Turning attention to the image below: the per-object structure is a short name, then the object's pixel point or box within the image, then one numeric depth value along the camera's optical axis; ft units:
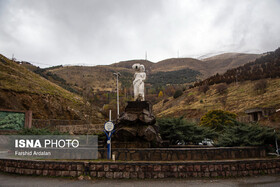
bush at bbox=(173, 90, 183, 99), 279.24
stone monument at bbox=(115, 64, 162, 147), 39.73
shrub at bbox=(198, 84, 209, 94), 254.47
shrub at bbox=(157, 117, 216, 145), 56.70
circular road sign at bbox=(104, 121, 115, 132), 33.68
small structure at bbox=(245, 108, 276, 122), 125.80
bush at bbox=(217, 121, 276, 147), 36.09
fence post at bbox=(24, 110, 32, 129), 78.44
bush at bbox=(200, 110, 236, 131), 126.41
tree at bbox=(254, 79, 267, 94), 189.48
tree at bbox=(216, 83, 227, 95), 232.12
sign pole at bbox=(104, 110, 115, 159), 33.20
